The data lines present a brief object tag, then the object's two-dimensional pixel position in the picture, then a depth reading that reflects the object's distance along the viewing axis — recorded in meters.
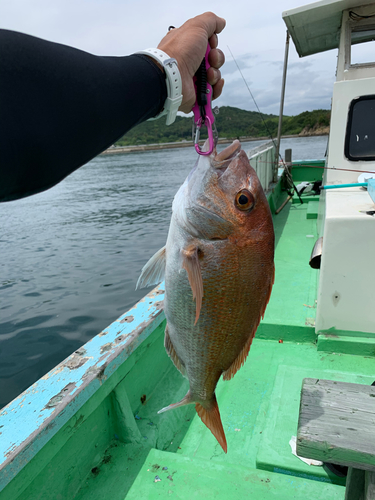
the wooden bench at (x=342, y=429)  0.43
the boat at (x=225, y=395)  0.57
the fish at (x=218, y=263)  0.44
